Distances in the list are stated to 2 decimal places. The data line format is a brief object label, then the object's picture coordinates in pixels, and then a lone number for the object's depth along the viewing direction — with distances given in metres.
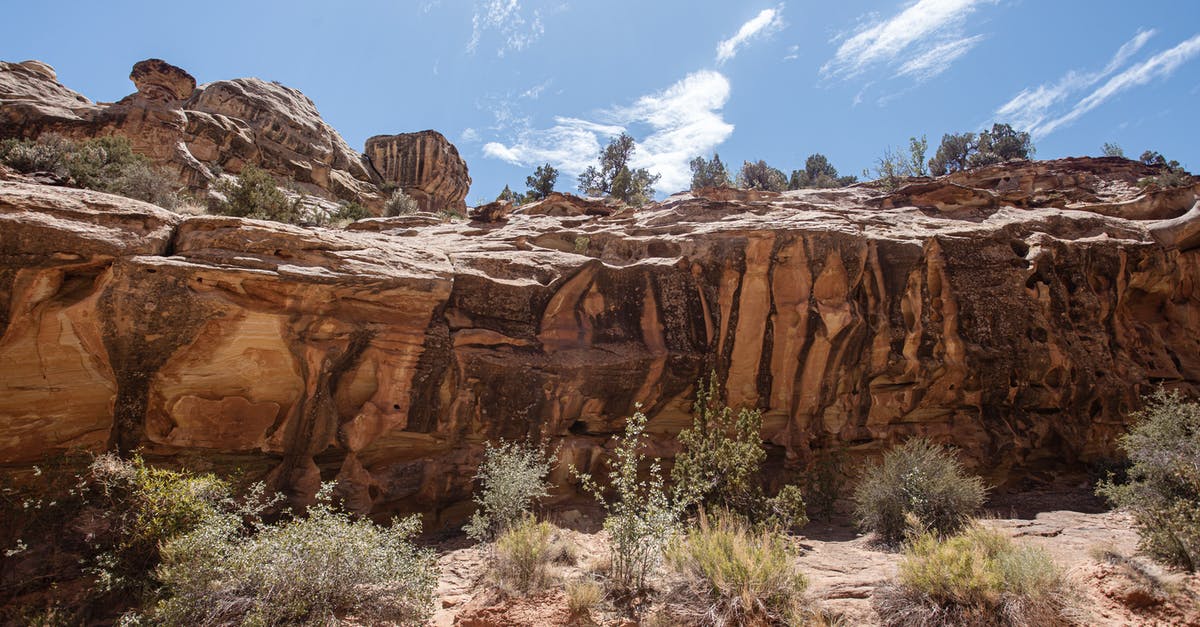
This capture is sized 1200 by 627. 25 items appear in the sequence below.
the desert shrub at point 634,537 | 6.35
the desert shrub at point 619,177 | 32.41
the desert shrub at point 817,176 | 33.47
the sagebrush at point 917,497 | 8.52
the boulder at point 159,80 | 22.16
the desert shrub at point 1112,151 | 37.00
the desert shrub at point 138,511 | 6.17
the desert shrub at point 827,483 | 10.41
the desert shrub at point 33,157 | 12.62
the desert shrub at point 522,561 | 6.37
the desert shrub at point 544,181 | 33.91
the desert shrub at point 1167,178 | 19.88
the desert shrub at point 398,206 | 24.38
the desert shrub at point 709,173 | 37.12
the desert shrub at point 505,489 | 8.09
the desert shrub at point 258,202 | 15.68
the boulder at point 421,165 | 32.47
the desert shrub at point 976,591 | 5.34
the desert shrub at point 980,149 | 34.47
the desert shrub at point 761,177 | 35.84
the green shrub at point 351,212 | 21.73
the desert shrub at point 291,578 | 5.33
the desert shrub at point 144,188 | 12.88
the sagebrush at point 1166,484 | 6.20
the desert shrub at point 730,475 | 8.98
